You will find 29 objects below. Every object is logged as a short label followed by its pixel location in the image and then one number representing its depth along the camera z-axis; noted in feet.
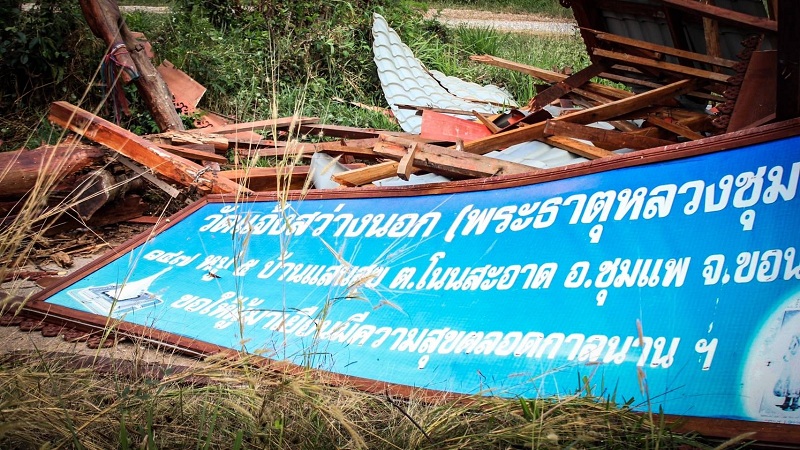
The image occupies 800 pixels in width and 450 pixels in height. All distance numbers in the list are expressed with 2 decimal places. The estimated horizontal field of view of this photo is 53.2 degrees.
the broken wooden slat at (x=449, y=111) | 23.97
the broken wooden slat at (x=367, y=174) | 16.98
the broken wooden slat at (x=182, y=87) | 27.55
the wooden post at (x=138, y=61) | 24.16
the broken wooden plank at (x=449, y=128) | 21.43
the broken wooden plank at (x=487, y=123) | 20.83
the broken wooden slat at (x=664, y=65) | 17.57
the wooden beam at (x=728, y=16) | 15.69
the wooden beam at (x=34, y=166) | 18.67
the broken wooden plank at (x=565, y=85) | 21.86
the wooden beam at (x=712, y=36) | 17.51
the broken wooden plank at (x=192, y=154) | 20.93
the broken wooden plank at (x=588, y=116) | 17.63
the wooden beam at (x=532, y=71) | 22.49
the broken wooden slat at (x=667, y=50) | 17.81
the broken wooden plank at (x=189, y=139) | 21.98
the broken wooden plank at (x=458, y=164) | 15.74
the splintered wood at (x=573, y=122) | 15.85
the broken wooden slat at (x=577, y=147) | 16.44
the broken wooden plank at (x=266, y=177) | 19.79
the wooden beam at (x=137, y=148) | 18.89
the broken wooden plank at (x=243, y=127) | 24.06
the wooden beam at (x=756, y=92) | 14.12
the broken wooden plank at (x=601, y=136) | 16.51
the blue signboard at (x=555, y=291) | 8.64
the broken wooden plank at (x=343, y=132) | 23.04
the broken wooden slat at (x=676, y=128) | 17.11
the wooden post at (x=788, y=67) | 10.05
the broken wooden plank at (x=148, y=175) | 20.07
